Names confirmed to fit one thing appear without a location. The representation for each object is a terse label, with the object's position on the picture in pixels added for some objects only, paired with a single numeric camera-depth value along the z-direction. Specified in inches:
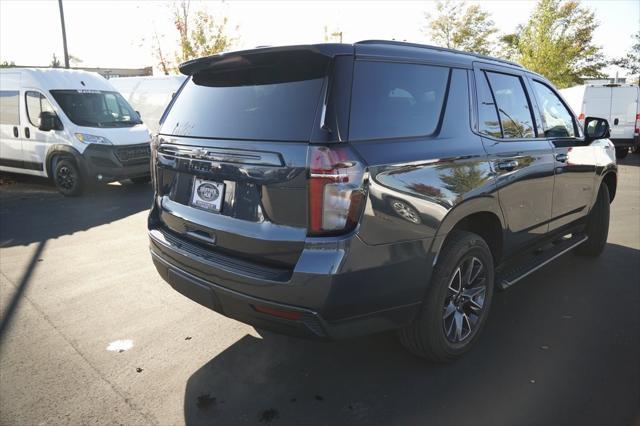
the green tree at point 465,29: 1187.9
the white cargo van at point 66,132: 339.3
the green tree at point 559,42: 1056.2
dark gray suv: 88.0
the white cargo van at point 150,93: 561.0
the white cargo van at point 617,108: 608.4
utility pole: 673.0
